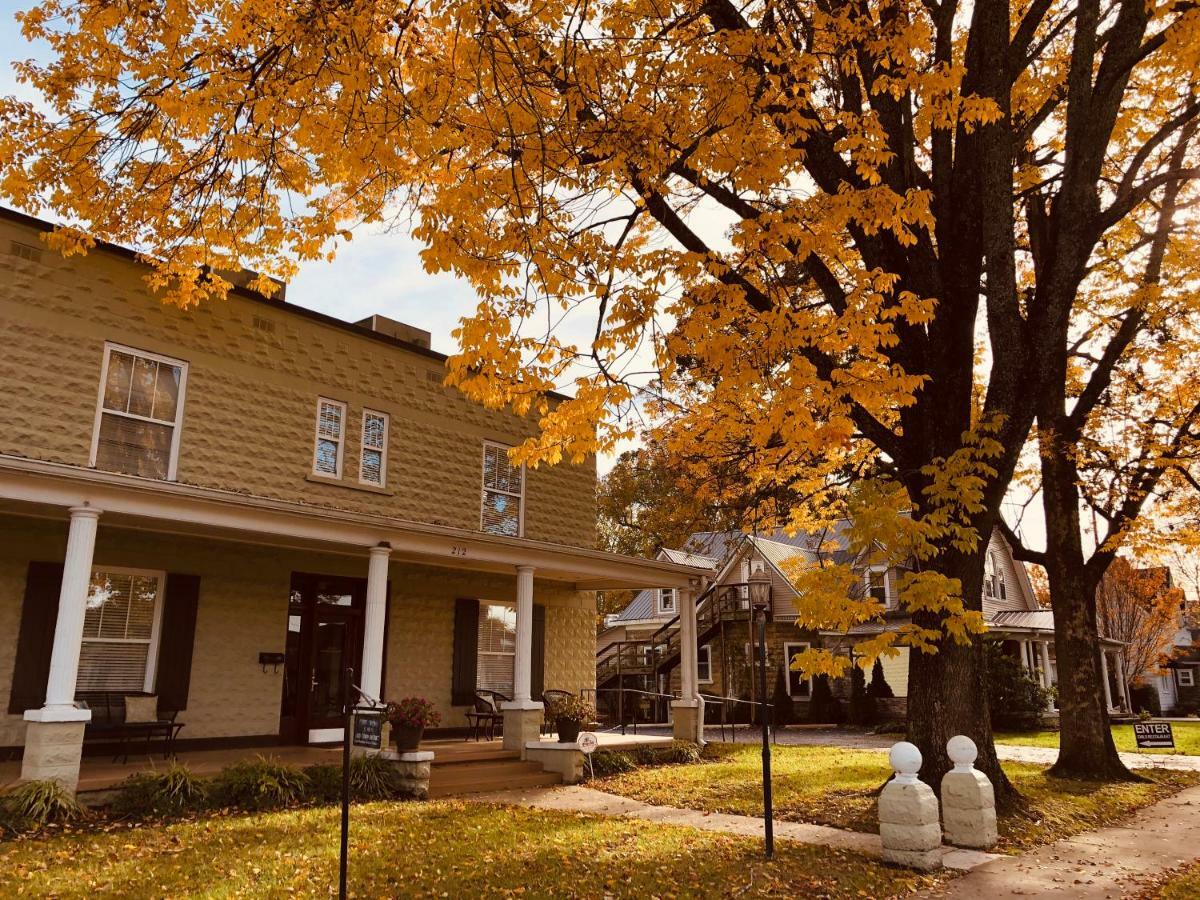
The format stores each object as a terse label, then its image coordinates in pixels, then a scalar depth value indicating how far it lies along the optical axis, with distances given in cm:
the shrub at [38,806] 866
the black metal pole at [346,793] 619
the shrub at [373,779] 1133
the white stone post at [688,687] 1750
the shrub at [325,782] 1090
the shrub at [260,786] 1022
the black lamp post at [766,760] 796
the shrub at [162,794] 960
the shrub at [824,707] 2842
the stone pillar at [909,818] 796
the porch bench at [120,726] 1137
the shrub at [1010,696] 2659
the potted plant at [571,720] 1377
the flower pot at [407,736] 1180
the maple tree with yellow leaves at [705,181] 812
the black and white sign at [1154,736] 1717
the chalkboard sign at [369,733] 656
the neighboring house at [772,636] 2959
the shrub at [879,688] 2809
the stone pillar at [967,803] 876
